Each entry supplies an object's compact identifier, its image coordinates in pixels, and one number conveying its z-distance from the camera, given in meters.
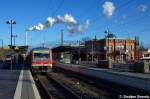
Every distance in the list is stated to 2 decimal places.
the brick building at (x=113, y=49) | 55.23
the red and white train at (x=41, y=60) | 21.12
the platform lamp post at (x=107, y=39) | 55.61
